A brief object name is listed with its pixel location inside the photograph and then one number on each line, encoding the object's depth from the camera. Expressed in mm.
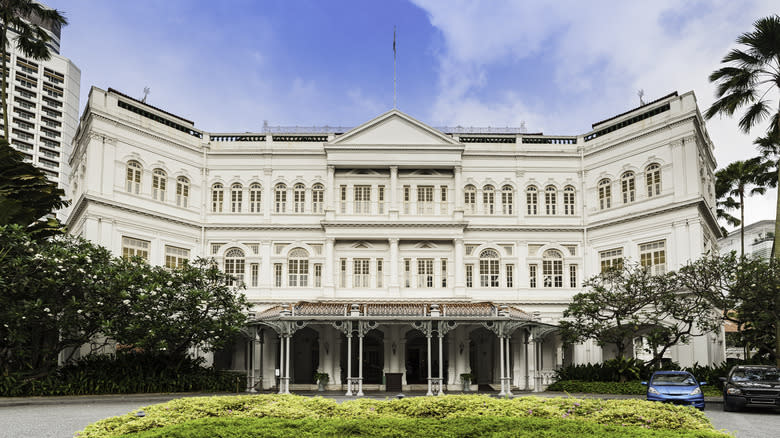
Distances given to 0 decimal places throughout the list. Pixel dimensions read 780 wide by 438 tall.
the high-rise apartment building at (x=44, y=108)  76625
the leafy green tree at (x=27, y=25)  29766
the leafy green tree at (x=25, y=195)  26875
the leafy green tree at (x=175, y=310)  26656
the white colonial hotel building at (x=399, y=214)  34062
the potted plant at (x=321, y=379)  33844
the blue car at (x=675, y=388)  20719
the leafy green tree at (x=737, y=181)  40562
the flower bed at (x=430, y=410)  12141
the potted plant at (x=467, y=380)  34000
